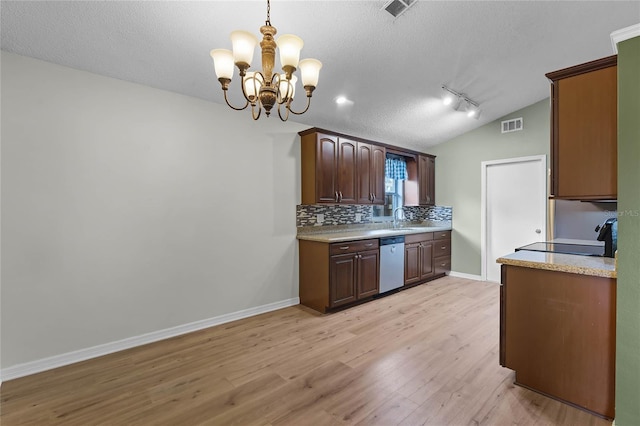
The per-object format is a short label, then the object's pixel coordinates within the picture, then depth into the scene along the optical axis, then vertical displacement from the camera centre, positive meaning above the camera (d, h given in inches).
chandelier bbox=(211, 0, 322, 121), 63.6 +34.0
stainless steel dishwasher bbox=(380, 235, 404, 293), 159.0 -30.2
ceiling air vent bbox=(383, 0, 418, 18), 85.3 +60.9
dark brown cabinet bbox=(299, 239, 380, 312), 136.5 -31.2
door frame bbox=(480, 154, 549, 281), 194.2 -4.7
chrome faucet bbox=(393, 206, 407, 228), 208.4 -5.4
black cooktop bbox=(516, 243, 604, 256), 93.2 -14.1
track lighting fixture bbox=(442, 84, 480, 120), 146.8 +57.2
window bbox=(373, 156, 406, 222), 194.1 +14.2
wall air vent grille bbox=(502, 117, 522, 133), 180.1 +52.8
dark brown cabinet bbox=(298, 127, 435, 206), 145.9 +22.5
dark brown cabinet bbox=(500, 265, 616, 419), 66.8 -31.7
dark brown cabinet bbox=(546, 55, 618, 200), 70.9 +19.9
